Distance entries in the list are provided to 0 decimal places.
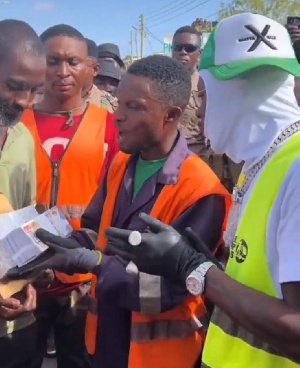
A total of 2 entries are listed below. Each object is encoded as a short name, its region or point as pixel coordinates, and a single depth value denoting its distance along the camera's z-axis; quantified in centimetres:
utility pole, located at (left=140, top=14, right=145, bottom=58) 4406
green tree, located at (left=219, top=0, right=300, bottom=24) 2565
